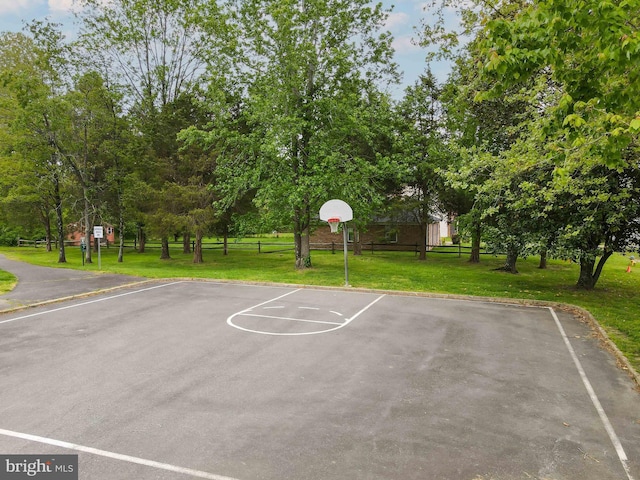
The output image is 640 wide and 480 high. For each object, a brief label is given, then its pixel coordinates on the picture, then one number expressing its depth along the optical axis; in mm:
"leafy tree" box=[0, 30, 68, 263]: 19984
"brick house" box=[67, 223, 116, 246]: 31727
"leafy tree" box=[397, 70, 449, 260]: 22497
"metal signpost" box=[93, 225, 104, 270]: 16953
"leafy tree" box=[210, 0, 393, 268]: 17141
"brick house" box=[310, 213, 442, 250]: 32594
